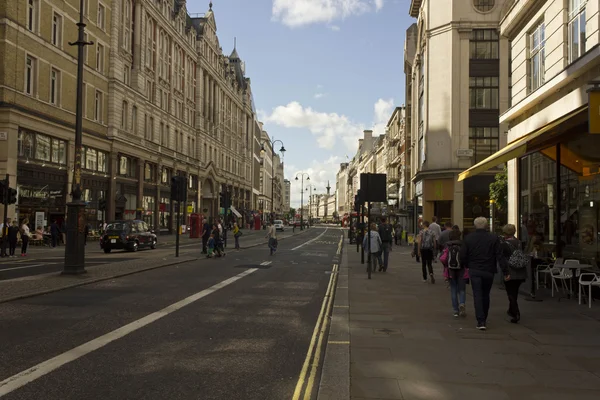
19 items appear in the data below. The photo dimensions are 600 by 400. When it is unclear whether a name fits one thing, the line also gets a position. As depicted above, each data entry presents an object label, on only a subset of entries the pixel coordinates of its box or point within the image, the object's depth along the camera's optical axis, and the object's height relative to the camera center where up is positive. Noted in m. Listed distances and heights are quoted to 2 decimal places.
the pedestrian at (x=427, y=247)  14.35 -0.75
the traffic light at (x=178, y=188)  22.47 +1.25
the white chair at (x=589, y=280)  9.88 -1.18
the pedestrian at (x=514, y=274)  8.35 -0.86
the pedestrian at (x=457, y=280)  8.82 -1.03
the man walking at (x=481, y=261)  7.86 -0.63
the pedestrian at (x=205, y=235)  24.08 -0.85
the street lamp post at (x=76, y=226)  13.51 -0.28
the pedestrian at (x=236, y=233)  28.58 -0.90
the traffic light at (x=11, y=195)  21.38 +0.79
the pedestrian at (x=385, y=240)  17.20 -0.70
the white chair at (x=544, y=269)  11.75 -1.12
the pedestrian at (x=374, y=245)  16.11 -0.82
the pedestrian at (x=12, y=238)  21.46 -0.99
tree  31.06 +1.83
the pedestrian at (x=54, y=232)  28.72 -0.95
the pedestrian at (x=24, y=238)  22.20 -1.01
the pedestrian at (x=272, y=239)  24.84 -1.01
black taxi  25.50 -1.02
